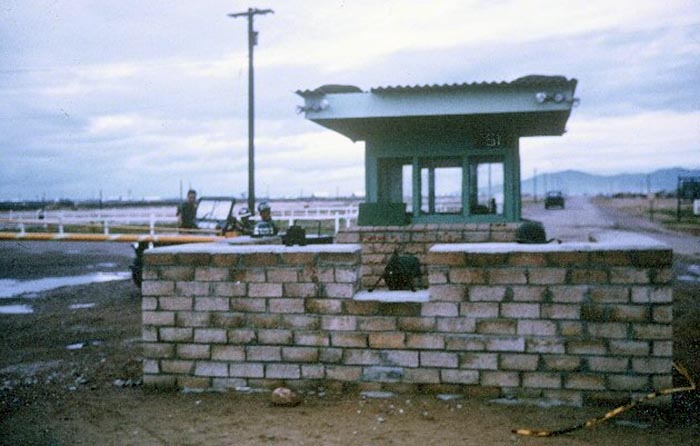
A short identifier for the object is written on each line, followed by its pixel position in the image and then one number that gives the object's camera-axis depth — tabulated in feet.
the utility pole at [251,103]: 74.84
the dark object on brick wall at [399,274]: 23.15
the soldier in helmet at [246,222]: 39.32
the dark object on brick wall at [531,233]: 21.13
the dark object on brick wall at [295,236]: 23.53
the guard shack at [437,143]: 33.55
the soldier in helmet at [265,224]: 29.17
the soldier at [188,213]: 50.87
